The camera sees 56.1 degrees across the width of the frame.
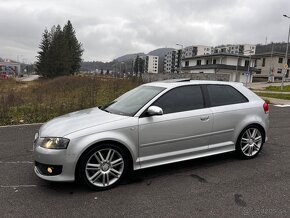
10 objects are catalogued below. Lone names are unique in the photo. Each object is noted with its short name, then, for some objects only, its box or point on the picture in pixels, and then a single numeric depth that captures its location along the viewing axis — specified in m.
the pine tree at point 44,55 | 54.75
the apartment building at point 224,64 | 55.34
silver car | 3.83
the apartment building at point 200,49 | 111.38
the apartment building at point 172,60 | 120.25
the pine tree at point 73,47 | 61.99
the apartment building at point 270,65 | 65.12
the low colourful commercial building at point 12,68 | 103.66
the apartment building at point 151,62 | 149.89
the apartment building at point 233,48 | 93.54
